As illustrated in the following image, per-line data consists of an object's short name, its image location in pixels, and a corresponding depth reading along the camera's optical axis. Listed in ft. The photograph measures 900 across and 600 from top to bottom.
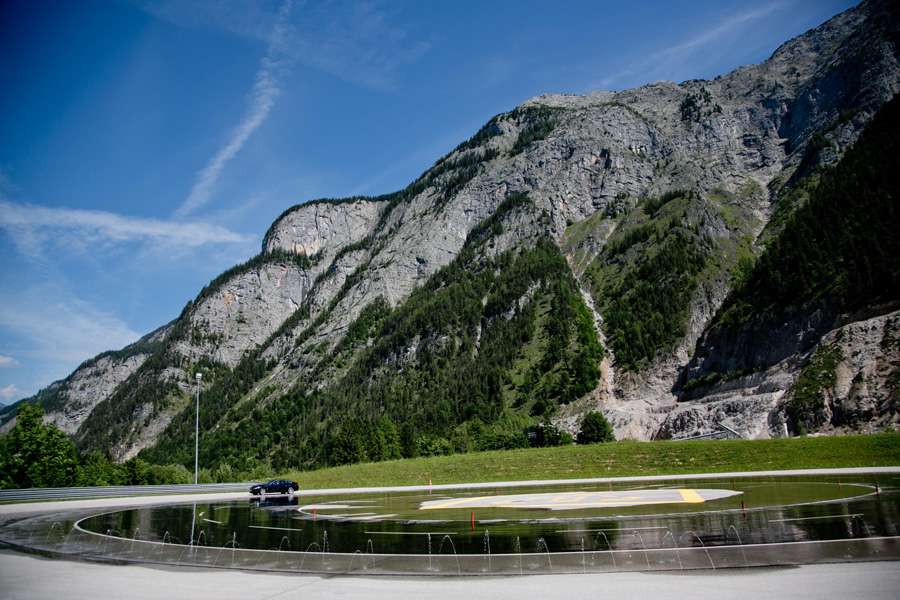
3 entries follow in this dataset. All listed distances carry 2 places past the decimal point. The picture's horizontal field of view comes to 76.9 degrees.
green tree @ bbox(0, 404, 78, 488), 206.59
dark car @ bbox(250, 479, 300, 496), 145.38
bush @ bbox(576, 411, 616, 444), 300.40
